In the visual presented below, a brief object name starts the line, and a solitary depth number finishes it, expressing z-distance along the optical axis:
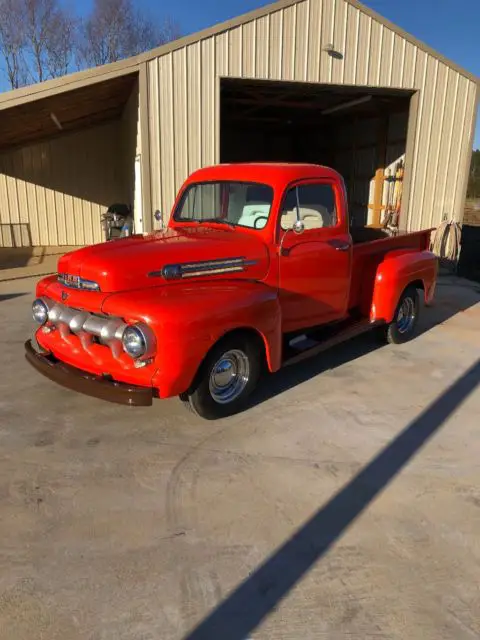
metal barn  8.87
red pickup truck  3.53
